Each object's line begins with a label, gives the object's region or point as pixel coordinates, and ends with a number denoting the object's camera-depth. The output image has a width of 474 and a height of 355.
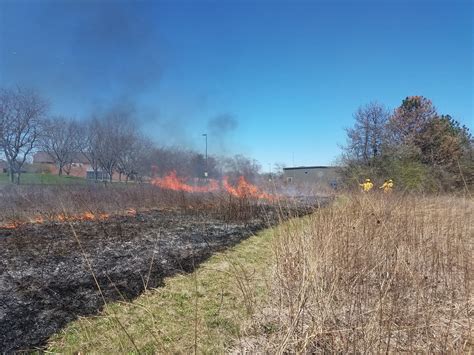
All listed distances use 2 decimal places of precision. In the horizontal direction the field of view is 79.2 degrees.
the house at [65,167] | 29.19
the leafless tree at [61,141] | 23.46
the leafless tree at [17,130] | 18.02
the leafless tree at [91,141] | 25.64
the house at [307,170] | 38.46
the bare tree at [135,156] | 26.55
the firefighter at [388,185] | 8.49
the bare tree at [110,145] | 25.62
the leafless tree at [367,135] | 19.42
